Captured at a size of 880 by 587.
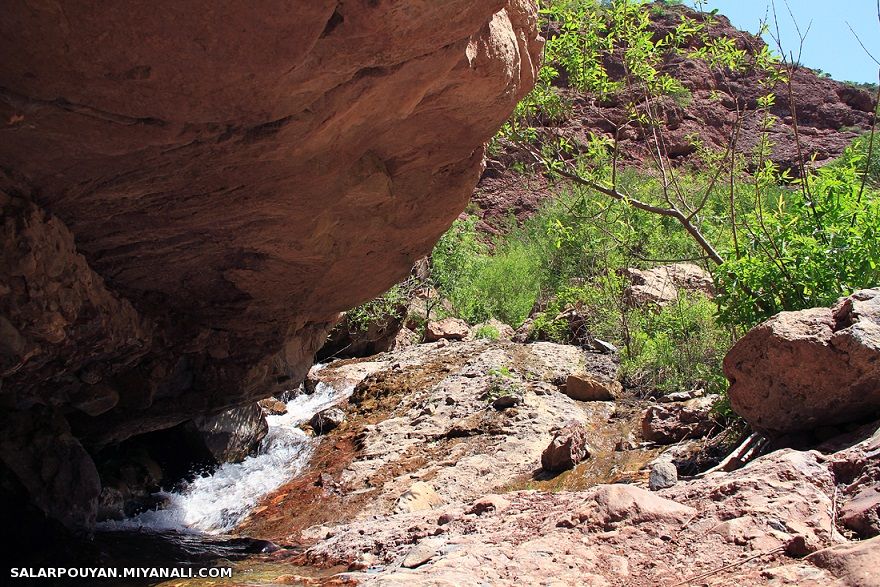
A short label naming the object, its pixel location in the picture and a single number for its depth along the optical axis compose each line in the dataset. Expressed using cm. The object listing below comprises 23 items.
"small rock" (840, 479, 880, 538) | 323
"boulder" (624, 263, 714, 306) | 1212
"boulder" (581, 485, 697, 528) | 363
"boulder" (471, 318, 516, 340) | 1503
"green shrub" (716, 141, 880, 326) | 531
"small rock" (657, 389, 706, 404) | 825
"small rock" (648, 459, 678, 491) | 519
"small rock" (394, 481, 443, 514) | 626
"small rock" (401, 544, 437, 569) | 387
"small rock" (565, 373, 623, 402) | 930
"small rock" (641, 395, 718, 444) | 674
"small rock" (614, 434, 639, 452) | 727
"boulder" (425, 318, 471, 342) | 1496
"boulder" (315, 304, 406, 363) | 1360
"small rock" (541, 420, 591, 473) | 682
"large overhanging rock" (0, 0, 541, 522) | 303
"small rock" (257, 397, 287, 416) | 1049
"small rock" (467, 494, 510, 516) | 466
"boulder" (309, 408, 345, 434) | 938
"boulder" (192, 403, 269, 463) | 820
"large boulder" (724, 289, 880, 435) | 436
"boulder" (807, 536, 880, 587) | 259
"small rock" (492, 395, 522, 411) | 866
